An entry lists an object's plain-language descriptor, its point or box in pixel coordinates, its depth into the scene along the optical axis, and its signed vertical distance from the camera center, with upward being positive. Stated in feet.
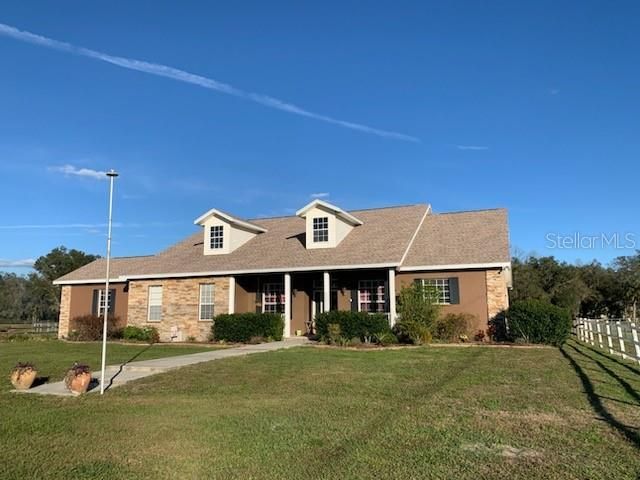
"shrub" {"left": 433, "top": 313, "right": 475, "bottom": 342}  64.08 -2.40
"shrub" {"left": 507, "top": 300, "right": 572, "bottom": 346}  58.75 -1.69
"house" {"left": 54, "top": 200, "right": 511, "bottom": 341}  65.92 +5.21
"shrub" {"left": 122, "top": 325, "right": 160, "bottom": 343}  75.66 -3.55
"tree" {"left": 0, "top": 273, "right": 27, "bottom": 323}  224.33 +3.46
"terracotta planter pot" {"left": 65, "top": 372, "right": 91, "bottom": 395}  31.55 -4.40
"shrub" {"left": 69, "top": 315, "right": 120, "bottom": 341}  81.97 -2.86
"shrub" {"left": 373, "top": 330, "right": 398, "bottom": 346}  60.85 -3.43
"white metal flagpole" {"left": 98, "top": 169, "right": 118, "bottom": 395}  33.33 +6.90
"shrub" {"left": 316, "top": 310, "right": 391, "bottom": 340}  61.82 -1.72
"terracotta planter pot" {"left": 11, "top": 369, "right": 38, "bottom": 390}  33.47 -4.41
